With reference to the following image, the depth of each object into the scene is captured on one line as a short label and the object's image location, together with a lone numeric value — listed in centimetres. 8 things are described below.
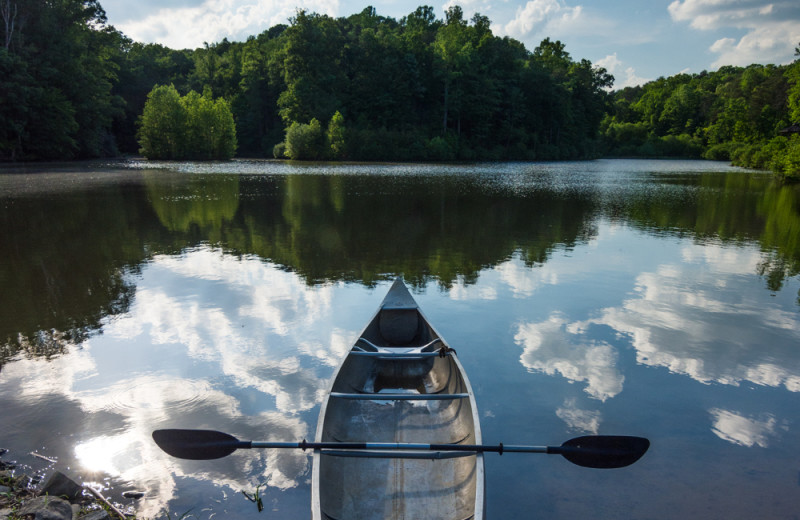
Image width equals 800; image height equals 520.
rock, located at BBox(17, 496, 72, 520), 375
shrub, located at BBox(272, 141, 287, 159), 7331
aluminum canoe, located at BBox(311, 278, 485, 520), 398
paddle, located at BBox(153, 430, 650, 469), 436
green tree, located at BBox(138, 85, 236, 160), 6259
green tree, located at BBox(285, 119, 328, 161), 6869
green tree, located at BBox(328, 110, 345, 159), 6944
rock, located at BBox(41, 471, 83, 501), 423
